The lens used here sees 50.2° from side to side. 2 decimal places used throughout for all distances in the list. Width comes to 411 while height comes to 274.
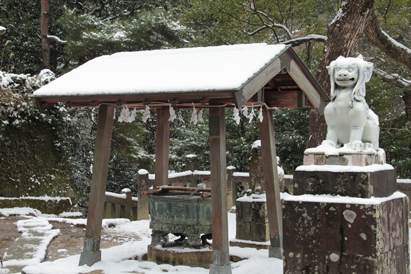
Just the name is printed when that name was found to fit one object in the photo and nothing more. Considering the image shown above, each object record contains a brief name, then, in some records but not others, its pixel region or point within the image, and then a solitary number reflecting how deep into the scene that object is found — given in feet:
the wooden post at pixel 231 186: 38.36
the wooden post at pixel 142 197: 34.96
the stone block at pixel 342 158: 12.98
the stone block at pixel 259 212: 24.97
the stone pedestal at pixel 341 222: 12.16
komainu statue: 14.12
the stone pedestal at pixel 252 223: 24.84
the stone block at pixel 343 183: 12.50
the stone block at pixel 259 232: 24.79
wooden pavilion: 17.29
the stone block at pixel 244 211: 25.27
